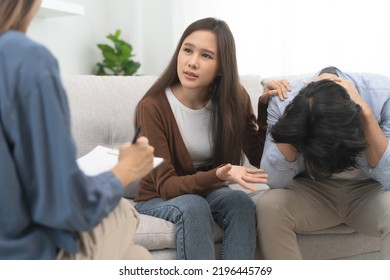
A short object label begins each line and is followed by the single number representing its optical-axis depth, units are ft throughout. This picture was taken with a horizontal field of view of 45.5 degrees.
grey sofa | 3.86
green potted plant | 9.14
